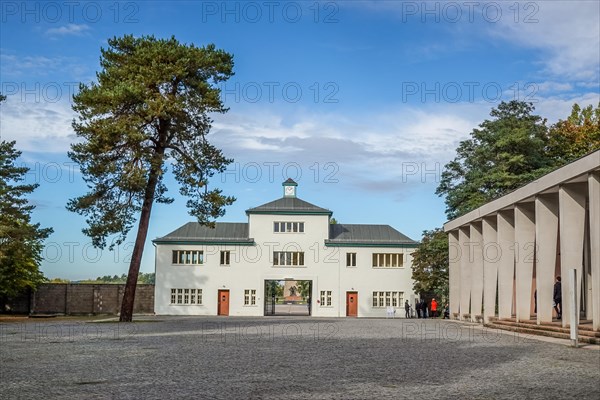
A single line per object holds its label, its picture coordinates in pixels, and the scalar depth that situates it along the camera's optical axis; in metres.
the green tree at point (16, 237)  37.31
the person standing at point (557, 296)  24.85
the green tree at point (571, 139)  44.59
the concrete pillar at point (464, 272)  35.19
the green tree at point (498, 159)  43.81
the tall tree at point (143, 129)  29.86
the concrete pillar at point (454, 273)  37.91
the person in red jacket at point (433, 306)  49.54
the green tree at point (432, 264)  49.66
